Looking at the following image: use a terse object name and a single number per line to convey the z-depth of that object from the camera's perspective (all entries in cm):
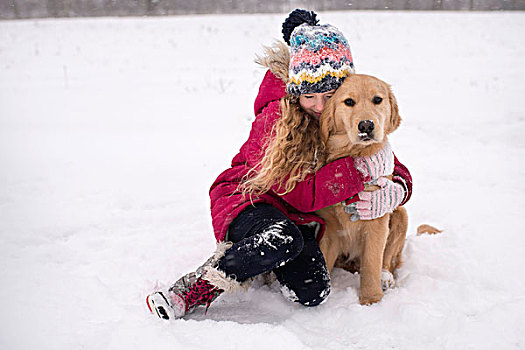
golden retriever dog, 206
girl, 202
